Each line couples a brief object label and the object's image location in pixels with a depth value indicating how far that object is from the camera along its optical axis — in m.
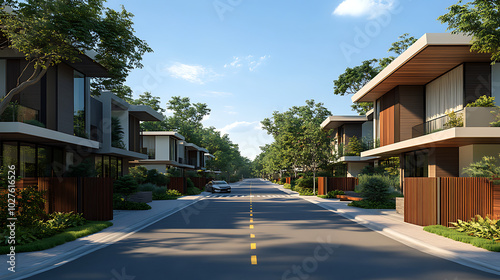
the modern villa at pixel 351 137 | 42.97
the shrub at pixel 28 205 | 11.58
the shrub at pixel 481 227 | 11.28
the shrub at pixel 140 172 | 33.12
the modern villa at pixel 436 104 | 17.52
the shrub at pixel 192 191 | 40.34
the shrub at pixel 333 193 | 33.72
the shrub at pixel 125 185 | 23.48
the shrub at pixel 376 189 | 23.72
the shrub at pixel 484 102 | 17.98
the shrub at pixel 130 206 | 22.32
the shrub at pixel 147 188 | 30.62
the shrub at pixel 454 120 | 18.41
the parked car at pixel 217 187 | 44.31
